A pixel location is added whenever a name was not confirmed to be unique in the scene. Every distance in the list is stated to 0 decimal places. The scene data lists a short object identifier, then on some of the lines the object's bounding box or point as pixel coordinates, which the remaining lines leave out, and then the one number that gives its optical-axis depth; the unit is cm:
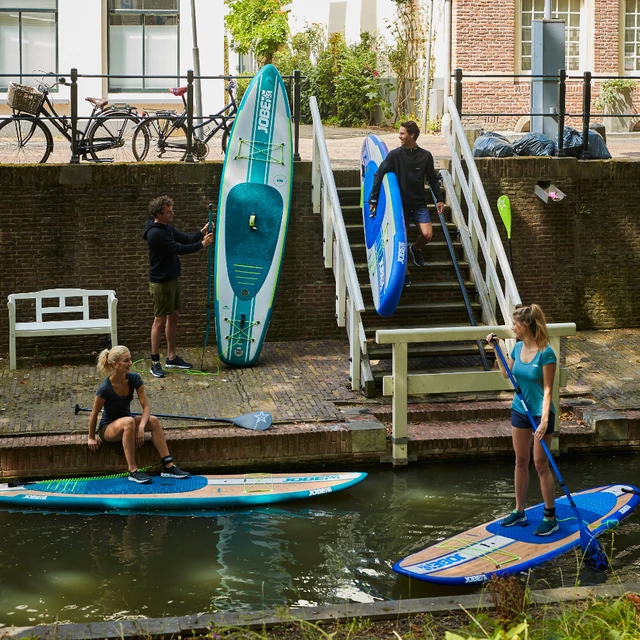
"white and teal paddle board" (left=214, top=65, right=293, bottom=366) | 1123
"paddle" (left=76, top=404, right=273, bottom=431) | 895
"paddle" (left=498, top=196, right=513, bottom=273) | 1065
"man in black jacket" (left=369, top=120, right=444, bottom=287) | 1084
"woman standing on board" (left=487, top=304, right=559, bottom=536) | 694
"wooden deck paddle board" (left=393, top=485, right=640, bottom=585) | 655
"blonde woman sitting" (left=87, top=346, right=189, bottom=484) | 819
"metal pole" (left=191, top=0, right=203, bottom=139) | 1427
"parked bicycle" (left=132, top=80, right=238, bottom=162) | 1255
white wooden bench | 1093
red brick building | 2056
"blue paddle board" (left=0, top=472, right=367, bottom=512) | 801
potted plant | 2130
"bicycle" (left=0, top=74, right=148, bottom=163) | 1221
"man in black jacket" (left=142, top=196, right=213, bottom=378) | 1052
